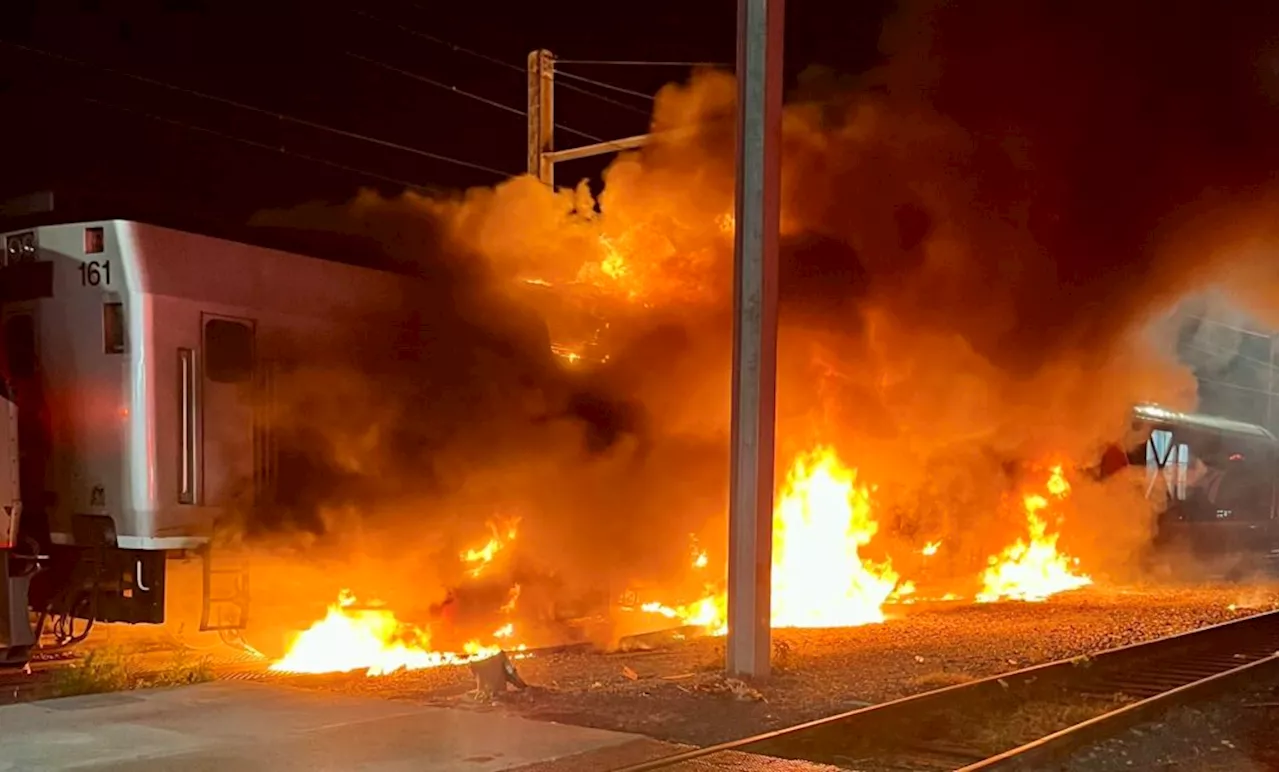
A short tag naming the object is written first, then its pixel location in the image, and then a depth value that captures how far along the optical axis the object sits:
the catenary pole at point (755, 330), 9.27
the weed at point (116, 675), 9.07
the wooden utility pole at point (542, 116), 16.11
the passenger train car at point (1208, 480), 27.17
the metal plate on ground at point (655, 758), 6.77
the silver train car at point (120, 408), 9.05
